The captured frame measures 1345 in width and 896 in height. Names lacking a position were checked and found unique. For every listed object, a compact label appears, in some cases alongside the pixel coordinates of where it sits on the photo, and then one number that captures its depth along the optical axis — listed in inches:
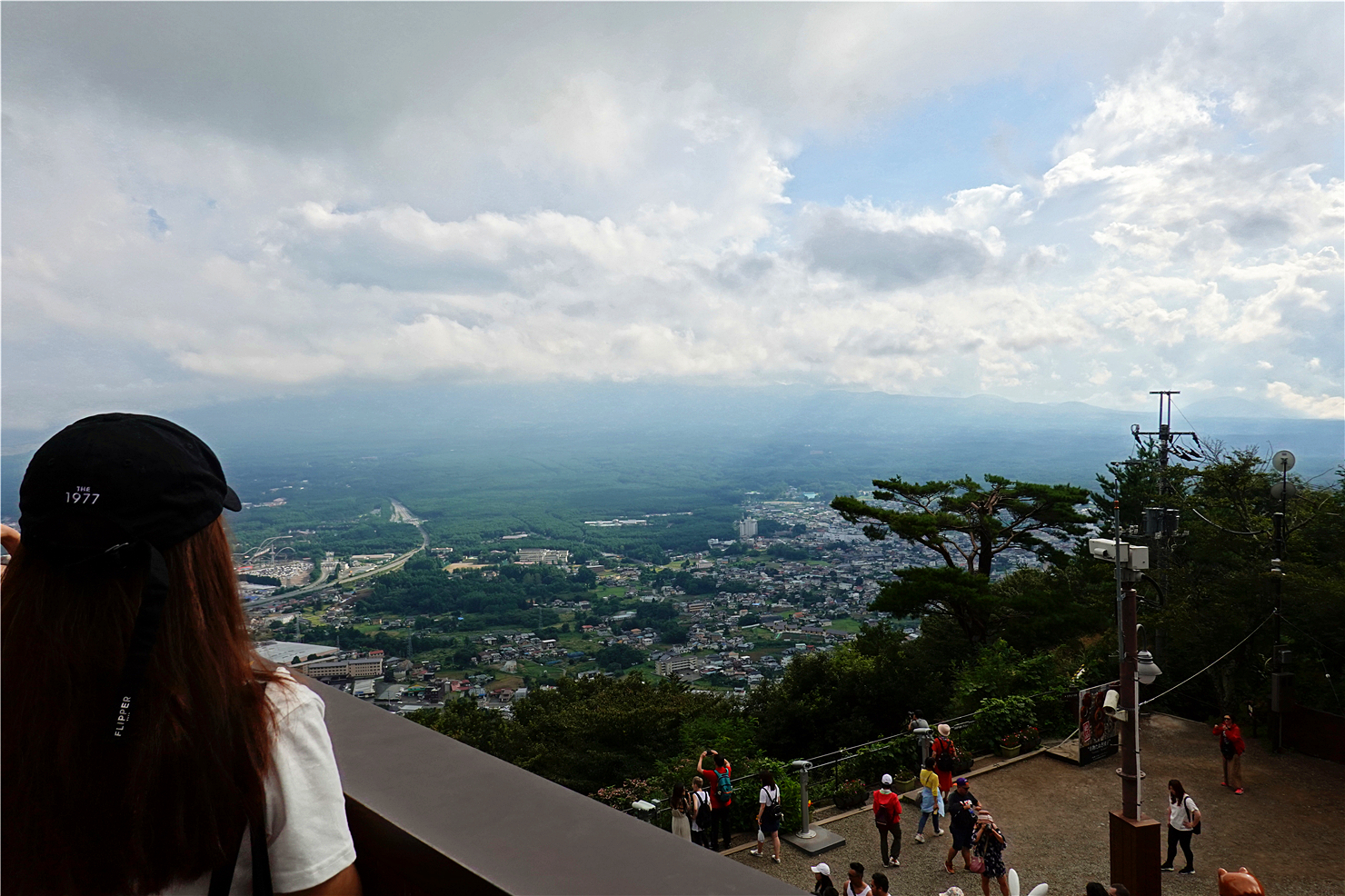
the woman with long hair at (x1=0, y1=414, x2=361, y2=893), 26.4
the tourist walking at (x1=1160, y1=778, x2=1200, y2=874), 305.0
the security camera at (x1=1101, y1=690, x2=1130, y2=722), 275.9
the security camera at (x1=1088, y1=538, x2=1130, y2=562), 273.1
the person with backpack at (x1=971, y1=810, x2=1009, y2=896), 274.1
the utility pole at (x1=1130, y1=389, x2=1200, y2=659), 278.7
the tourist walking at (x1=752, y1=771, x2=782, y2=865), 312.3
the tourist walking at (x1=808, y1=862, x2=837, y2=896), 254.2
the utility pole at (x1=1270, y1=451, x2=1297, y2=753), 430.0
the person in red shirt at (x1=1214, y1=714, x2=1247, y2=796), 380.2
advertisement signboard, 422.0
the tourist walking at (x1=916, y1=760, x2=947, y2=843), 334.0
